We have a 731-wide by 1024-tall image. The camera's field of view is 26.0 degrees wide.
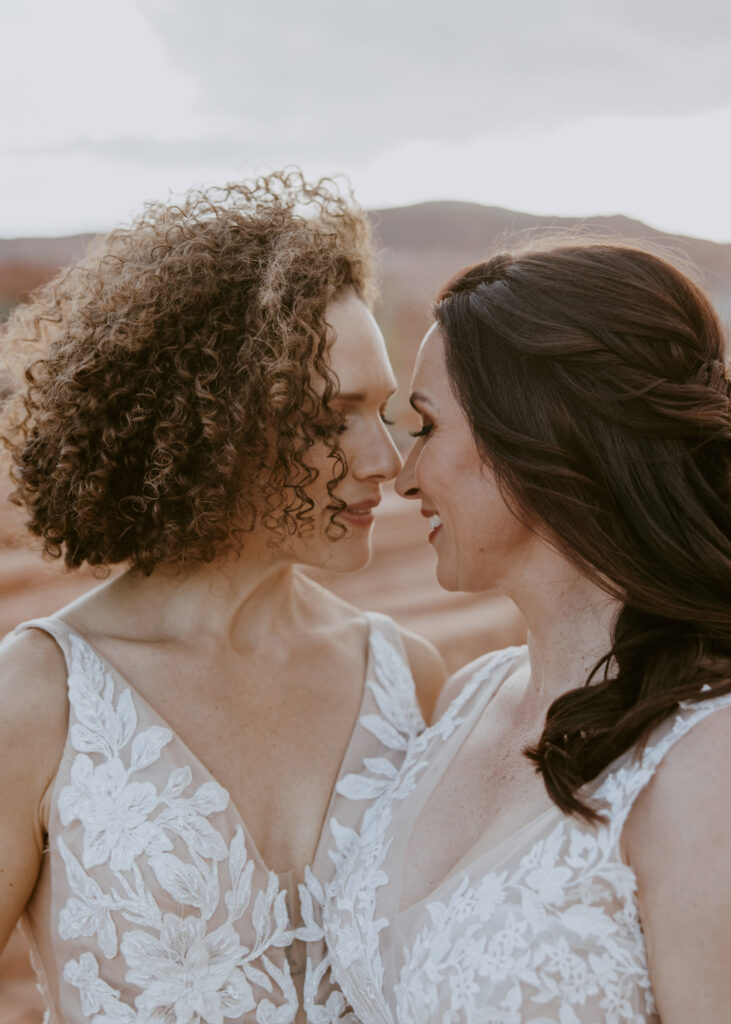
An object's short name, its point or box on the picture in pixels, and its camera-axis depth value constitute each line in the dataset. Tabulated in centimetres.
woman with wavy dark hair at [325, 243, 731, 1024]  87
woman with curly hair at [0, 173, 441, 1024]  99
